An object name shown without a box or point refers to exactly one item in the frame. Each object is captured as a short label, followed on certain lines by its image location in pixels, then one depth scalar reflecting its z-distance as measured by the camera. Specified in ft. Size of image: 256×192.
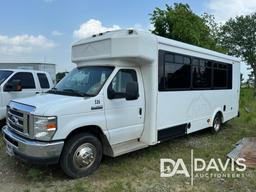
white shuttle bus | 11.56
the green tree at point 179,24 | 40.52
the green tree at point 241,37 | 90.82
